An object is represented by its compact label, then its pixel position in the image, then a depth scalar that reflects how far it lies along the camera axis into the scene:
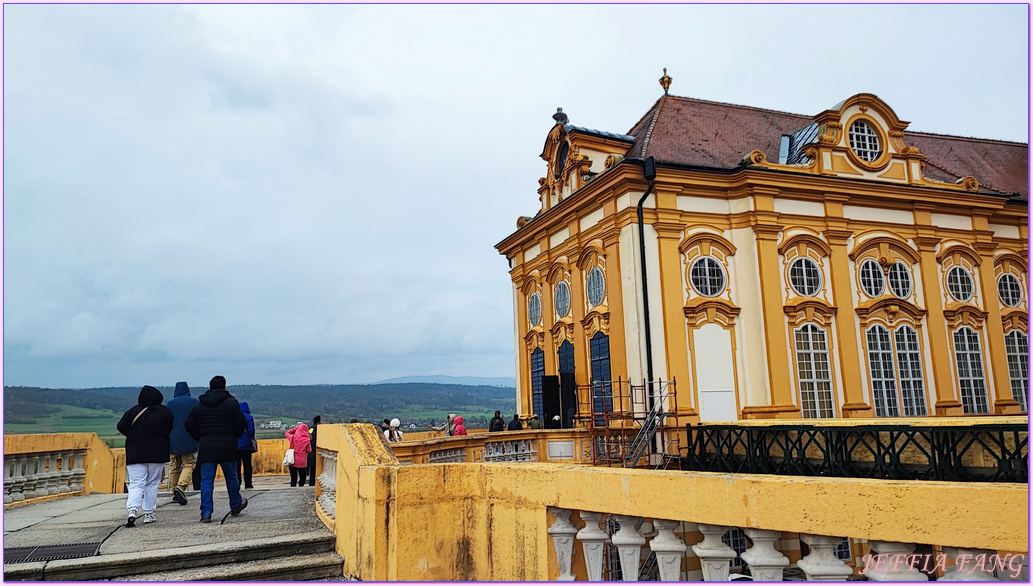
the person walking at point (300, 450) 14.40
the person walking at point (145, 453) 8.30
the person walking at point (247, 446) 13.06
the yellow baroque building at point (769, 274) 17.94
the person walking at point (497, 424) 20.64
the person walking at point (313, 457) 13.86
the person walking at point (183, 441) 10.71
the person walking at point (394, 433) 16.02
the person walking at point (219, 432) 8.73
